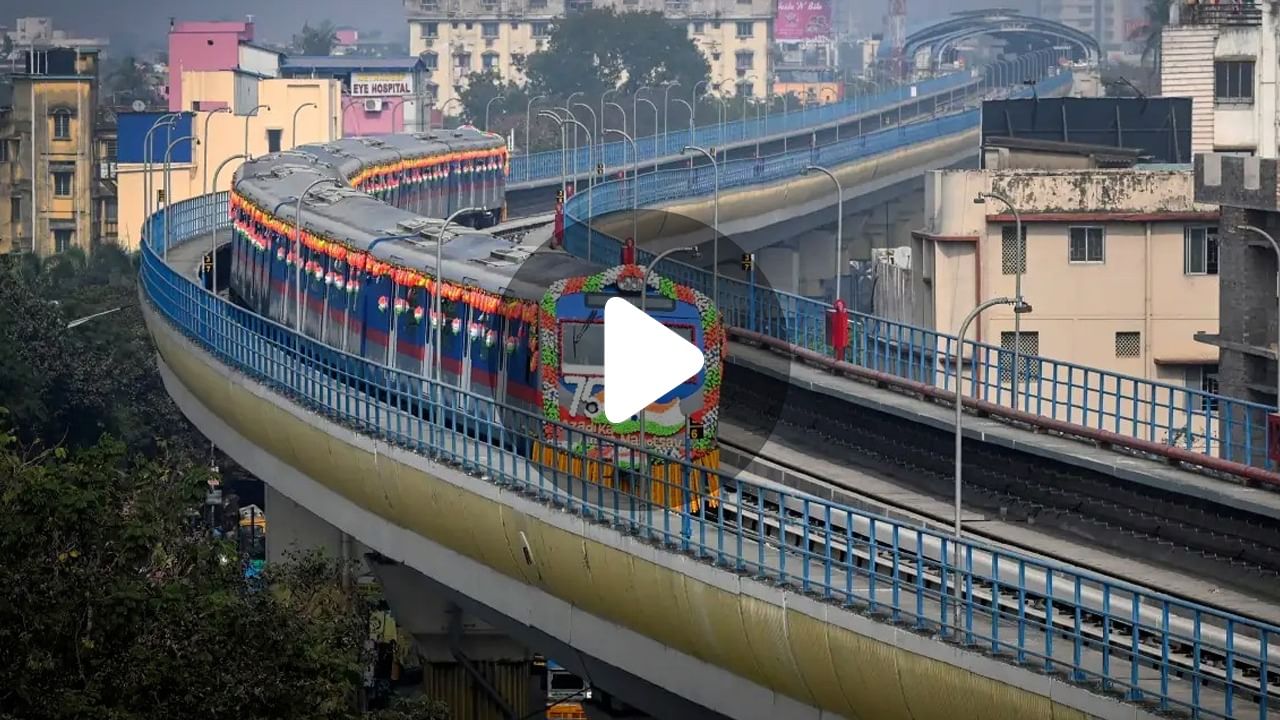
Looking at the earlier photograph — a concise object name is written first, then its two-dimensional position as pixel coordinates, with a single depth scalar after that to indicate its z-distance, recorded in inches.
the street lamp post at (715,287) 2393.0
